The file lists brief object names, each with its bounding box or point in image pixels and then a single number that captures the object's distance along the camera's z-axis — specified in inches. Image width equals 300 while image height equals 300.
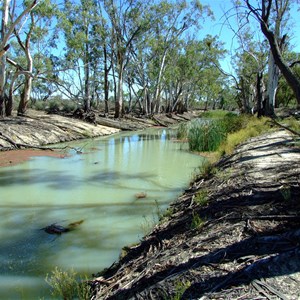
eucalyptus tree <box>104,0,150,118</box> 1013.2
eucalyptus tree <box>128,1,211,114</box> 1127.0
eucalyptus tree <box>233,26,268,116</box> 1000.7
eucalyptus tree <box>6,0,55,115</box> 660.1
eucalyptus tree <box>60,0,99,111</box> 864.8
